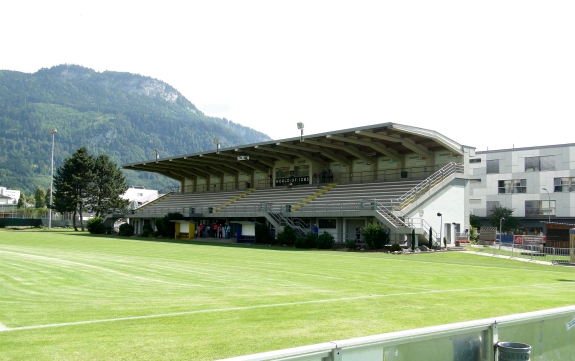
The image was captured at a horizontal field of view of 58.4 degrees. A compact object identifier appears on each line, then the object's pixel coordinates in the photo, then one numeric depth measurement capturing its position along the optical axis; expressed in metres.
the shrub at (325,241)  37.38
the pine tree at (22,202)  147.25
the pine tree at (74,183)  76.06
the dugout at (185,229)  52.78
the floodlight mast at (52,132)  77.38
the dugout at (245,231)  44.69
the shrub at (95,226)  64.00
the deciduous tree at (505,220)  60.62
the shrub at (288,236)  40.06
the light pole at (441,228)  39.31
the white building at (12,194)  158.81
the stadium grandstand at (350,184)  38.41
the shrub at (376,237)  34.53
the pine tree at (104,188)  78.58
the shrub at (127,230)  59.69
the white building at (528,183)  58.31
